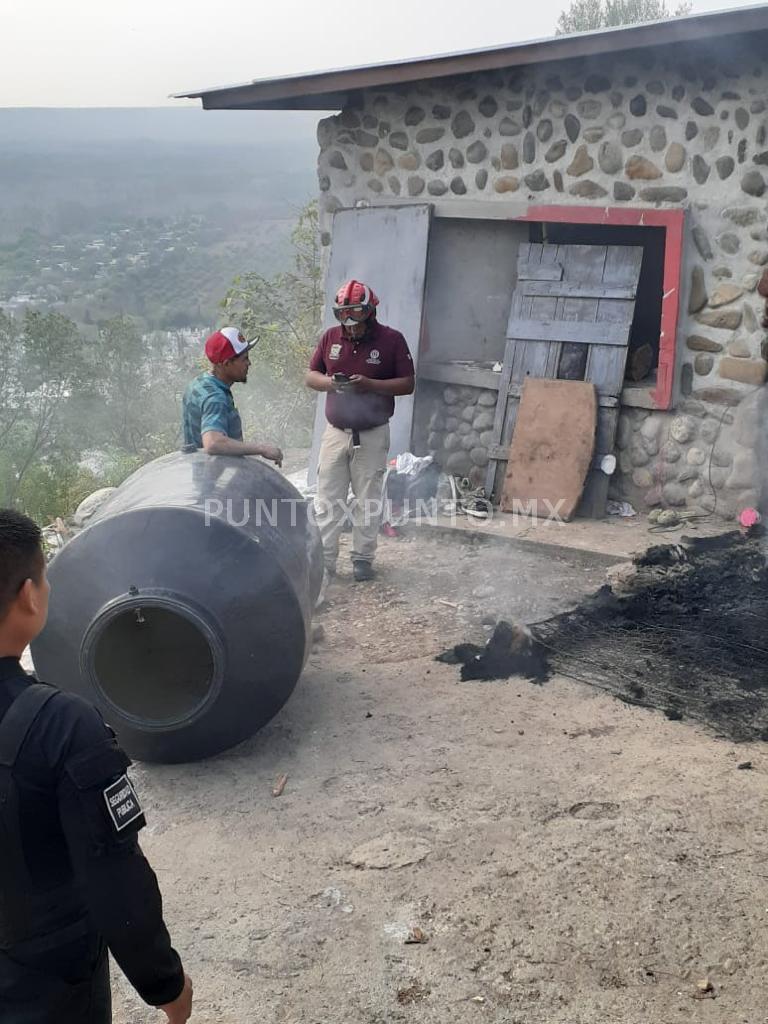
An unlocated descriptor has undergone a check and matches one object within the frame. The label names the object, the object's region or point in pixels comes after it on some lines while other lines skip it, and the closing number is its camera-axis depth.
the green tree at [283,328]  13.66
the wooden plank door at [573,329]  8.67
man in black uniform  1.95
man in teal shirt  5.32
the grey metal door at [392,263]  9.26
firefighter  7.01
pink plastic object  8.00
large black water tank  4.41
